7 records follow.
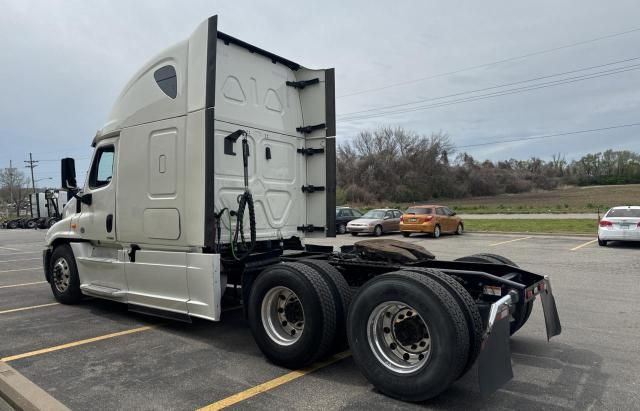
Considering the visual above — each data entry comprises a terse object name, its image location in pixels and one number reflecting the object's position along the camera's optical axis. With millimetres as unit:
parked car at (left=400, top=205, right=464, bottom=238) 22047
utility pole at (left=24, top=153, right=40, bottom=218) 76462
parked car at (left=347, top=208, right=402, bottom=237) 24062
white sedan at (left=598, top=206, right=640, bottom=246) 15516
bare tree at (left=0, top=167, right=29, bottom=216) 81875
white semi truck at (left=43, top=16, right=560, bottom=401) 3750
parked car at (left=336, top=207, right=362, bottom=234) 26125
